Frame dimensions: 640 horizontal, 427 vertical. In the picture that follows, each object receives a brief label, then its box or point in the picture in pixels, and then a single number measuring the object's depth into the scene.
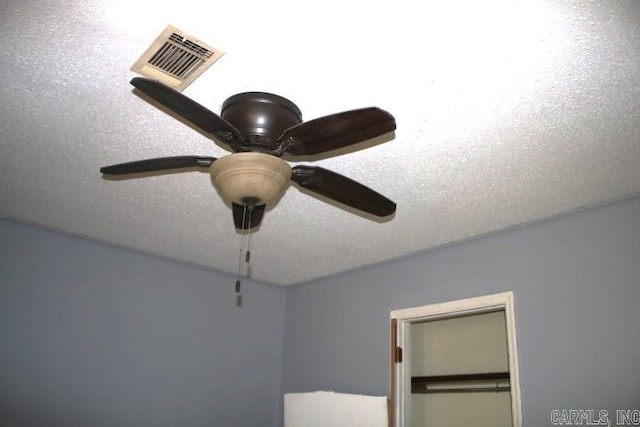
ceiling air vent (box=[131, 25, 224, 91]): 1.72
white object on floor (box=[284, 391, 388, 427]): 3.45
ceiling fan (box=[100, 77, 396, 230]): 1.66
